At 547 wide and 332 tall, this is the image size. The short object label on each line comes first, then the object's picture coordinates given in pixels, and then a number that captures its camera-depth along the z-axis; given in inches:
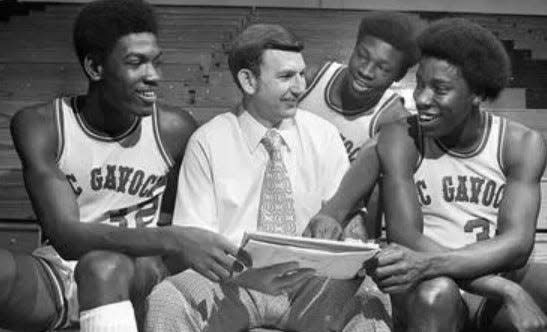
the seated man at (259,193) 104.3
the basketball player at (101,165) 104.2
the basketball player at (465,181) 105.0
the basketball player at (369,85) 135.0
